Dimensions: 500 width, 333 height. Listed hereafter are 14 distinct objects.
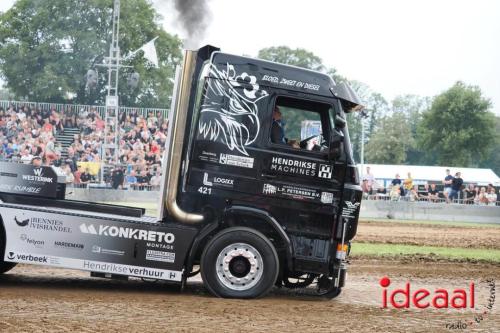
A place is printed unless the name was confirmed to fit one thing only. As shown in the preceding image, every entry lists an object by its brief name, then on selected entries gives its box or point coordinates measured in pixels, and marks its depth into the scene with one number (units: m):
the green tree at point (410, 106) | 106.18
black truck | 9.63
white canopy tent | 52.84
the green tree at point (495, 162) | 104.75
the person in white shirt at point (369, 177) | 35.22
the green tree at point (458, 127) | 68.56
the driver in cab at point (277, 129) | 9.81
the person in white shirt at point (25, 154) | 26.10
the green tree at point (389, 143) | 82.12
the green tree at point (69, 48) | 40.66
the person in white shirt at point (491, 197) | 33.69
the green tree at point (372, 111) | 83.00
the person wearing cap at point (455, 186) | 32.12
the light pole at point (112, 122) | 28.53
